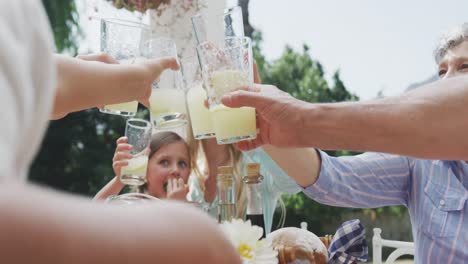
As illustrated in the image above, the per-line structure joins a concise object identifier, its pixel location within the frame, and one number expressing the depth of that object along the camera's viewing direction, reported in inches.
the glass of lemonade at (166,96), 51.0
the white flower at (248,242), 37.5
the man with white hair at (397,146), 43.7
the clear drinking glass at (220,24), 48.2
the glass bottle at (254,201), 50.8
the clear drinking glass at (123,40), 51.2
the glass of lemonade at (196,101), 53.2
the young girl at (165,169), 85.4
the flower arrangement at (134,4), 99.2
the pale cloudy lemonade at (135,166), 76.8
